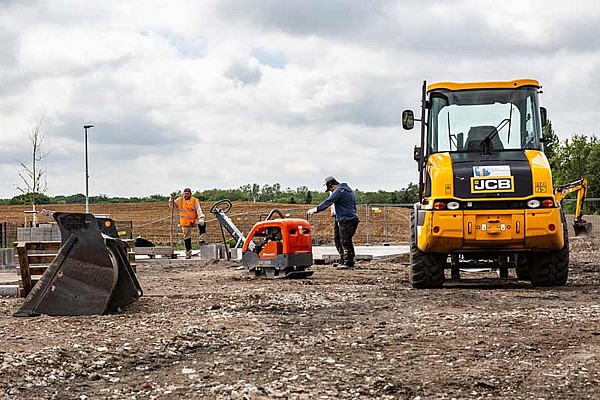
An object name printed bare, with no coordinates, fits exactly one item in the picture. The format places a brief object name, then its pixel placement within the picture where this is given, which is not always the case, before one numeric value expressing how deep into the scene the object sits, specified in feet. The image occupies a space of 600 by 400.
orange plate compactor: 48.11
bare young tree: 96.48
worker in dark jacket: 57.41
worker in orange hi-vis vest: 71.31
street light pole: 109.29
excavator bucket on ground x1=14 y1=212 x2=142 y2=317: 29.45
